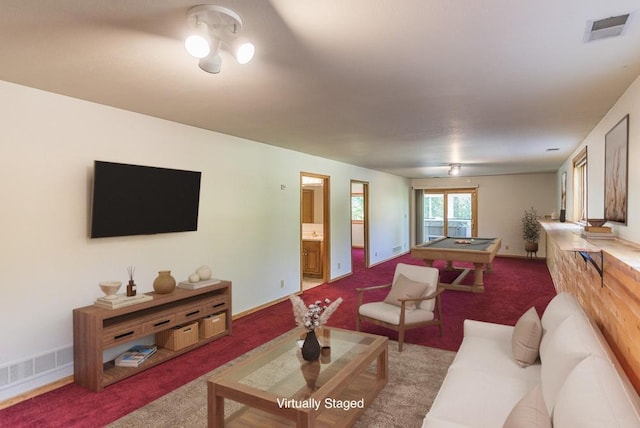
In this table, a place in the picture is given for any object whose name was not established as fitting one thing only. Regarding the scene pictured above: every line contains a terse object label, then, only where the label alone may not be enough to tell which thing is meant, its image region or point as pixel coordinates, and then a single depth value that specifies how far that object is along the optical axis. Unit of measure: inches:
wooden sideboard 111.4
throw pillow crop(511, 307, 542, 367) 90.3
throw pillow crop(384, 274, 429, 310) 150.3
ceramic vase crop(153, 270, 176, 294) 135.5
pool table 226.5
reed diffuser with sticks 127.4
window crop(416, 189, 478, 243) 410.9
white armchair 142.3
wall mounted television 122.3
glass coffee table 77.3
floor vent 104.0
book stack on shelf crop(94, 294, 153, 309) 118.0
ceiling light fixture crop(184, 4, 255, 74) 64.2
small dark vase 99.3
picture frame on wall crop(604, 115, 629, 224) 103.0
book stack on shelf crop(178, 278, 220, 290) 147.9
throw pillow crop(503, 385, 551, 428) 51.6
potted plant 357.4
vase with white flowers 99.0
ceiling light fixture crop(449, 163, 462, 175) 284.9
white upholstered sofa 48.4
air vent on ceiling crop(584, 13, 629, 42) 67.1
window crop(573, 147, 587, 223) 190.9
